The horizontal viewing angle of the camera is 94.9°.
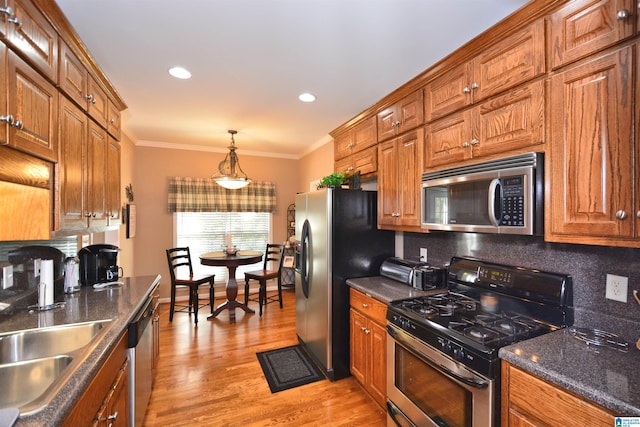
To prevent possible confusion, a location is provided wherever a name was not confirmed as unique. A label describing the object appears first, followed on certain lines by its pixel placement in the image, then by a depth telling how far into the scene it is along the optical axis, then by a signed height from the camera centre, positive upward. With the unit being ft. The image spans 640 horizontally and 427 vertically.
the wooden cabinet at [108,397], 3.57 -2.61
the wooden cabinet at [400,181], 7.52 +0.95
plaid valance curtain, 15.83 +1.04
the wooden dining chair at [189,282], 12.98 -3.02
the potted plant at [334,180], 9.49 +1.13
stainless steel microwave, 4.83 +0.35
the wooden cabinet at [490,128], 4.93 +1.70
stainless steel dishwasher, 5.66 -3.16
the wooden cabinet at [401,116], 7.54 +2.74
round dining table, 13.00 -2.17
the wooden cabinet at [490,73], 4.95 +2.78
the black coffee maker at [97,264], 7.78 -1.33
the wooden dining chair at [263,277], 14.35 -3.07
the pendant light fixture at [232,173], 13.58 +2.31
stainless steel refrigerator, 8.66 -1.29
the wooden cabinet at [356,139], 9.51 +2.72
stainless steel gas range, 4.46 -2.03
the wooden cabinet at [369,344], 7.06 -3.36
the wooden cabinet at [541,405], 3.27 -2.32
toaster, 7.48 -1.62
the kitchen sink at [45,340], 4.66 -2.09
